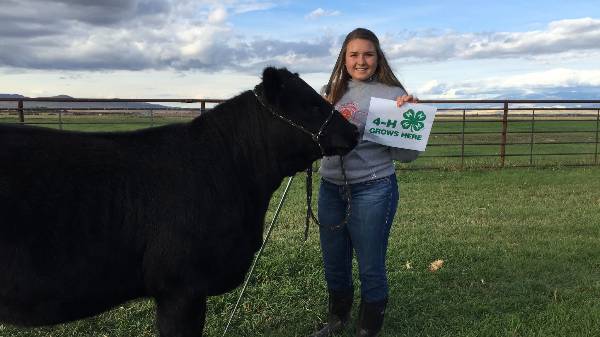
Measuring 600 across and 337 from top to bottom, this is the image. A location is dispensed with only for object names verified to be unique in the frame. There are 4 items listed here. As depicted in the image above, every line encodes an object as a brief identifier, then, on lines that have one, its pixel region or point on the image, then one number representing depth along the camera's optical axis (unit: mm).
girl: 4039
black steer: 2844
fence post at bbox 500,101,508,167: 13859
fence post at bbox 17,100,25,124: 12569
